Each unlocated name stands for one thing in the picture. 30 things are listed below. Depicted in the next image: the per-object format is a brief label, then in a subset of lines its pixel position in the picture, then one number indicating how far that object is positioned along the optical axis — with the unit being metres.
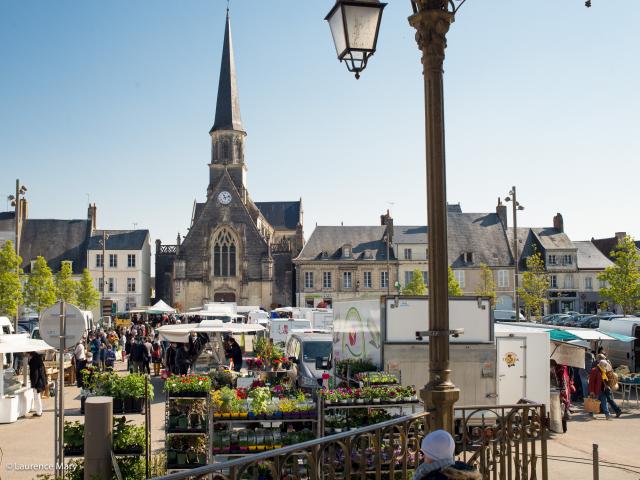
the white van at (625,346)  22.86
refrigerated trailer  13.27
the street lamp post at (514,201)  33.34
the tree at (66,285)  53.16
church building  60.69
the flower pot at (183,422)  10.19
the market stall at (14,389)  15.51
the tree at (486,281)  57.94
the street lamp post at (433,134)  5.62
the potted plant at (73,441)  9.02
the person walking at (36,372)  18.06
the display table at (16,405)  15.54
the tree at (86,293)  54.72
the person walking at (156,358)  25.12
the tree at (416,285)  56.62
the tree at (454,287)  54.16
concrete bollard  7.95
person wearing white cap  4.20
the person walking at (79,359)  21.19
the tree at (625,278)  44.44
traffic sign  8.76
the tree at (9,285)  40.56
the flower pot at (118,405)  9.75
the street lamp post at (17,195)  33.06
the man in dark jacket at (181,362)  22.36
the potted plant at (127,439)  8.86
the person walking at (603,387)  16.59
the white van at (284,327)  29.91
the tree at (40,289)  47.69
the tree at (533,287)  48.72
